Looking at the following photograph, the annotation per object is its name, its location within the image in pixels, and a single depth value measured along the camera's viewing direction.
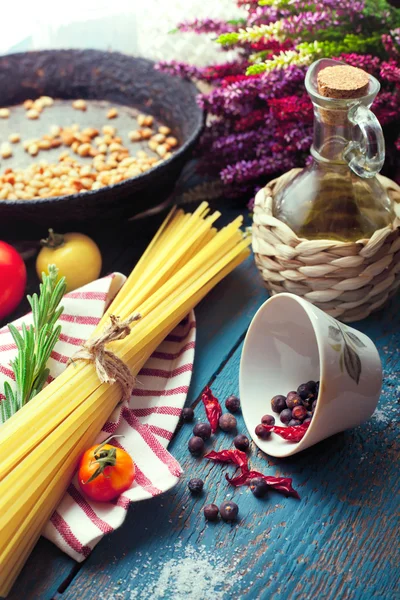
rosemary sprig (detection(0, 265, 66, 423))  0.51
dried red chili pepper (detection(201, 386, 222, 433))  0.54
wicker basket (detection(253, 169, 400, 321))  0.55
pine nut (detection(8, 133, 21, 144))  0.70
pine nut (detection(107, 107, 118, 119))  0.73
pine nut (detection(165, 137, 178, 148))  0.70
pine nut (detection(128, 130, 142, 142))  0.70
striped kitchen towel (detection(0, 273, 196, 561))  0.48
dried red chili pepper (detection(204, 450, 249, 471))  0.52
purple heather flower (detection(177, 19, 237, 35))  0.68
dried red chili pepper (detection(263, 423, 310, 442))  0.51
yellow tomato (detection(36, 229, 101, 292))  0.62
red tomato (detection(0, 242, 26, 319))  0.59
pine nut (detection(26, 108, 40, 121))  0.73
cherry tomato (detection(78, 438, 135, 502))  0.48
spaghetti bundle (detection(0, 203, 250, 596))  0.47
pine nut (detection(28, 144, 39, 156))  0.69
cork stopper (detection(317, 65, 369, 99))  0.51
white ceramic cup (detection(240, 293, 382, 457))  0.48
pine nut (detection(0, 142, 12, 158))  0.69
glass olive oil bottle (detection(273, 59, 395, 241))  0.52
